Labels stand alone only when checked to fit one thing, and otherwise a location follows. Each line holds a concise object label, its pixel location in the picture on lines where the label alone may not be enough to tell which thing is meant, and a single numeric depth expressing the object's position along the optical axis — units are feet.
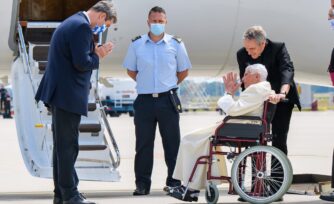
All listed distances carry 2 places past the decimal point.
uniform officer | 57.82
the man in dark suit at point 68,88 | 47.66
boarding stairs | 57.97
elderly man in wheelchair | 49.67
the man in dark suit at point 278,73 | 54.56
